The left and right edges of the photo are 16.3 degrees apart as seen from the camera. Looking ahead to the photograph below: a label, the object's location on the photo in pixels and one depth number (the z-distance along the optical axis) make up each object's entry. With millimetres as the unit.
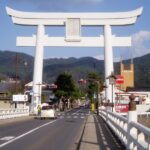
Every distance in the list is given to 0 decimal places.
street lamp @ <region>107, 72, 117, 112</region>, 39172
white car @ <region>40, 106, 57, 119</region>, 56656
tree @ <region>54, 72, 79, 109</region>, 122375
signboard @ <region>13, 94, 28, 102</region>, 81850
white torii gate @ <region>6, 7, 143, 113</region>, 76062
